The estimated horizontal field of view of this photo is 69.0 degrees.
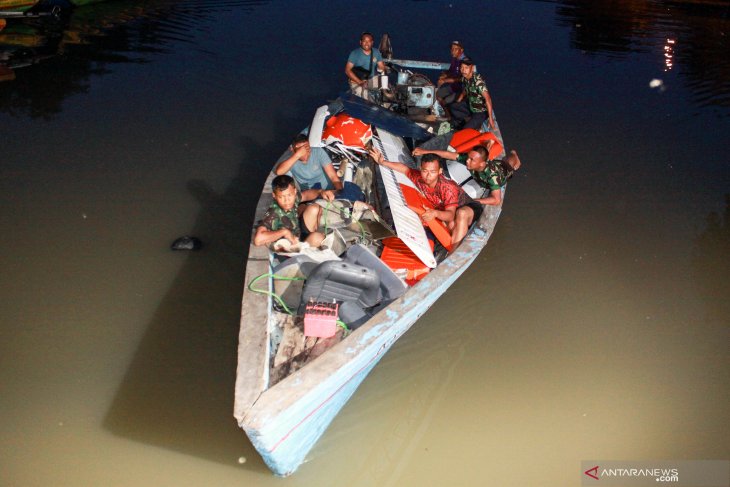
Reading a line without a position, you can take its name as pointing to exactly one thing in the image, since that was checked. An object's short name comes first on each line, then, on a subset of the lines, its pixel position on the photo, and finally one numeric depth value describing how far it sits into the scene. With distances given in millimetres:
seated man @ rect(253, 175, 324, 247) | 4406
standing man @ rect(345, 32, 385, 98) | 8305
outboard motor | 7363
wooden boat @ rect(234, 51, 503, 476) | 3189
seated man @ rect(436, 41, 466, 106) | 7891
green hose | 3994
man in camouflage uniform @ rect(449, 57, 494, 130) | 6996
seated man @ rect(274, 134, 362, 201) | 5250
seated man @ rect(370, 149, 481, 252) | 5301
